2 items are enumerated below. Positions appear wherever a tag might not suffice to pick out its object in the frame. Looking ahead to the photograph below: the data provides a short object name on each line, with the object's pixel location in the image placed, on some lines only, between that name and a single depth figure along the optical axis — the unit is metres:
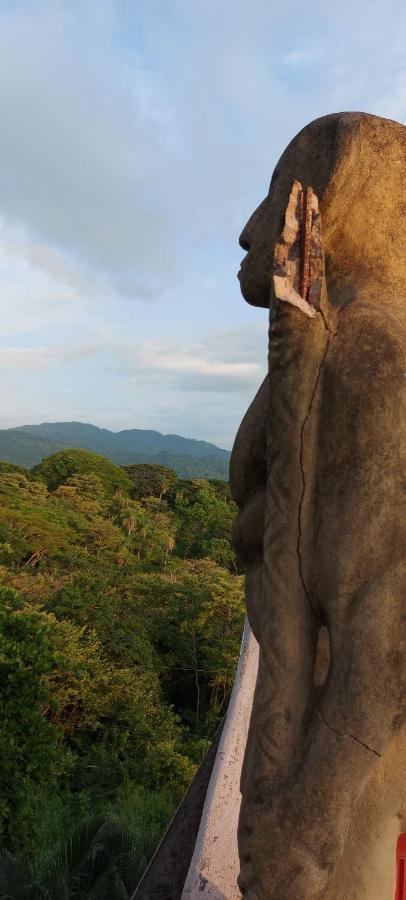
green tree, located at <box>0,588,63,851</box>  8.80
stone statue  1.74
